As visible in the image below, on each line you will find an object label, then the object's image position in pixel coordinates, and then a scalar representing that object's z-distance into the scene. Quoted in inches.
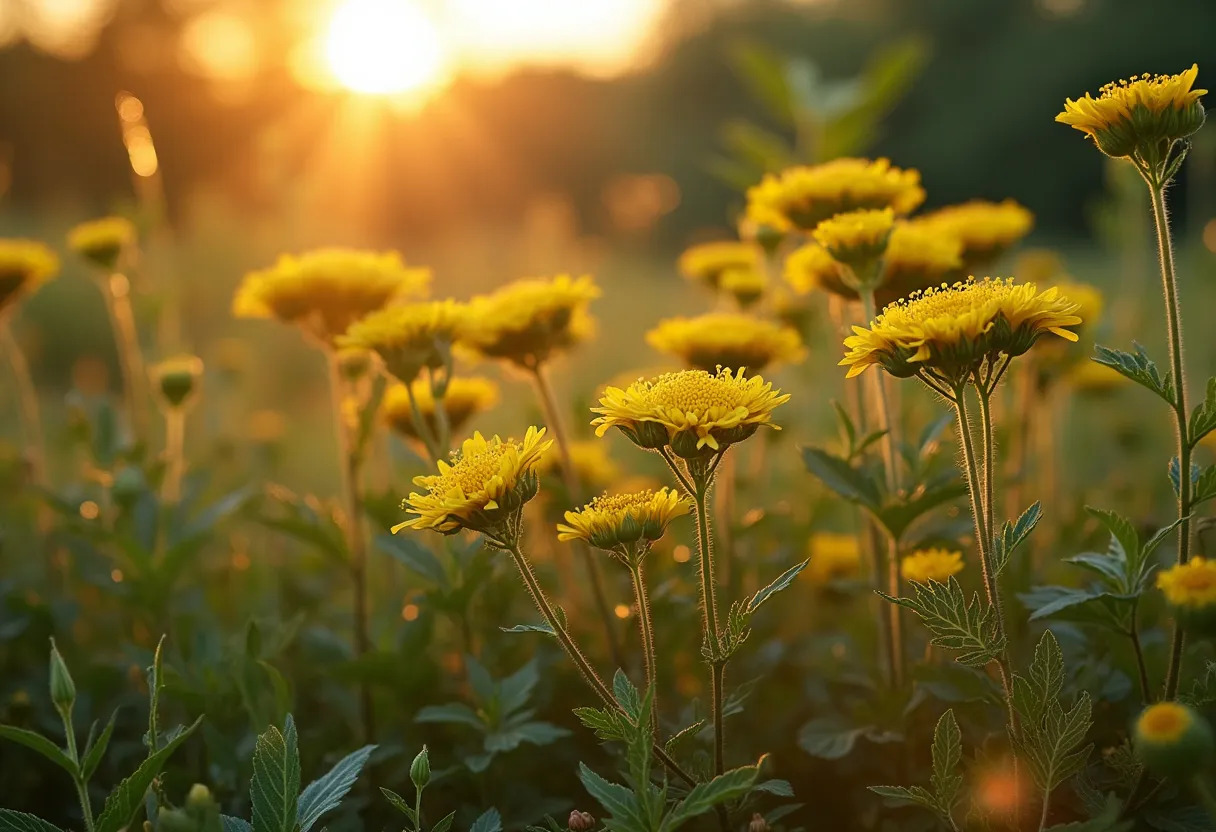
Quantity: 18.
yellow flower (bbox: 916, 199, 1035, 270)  26.6
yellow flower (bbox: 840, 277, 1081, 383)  21.2
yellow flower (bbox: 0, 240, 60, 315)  28.5
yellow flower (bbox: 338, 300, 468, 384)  24.6
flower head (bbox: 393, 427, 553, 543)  21.8
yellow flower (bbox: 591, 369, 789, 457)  21.6
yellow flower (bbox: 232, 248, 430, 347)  26.3
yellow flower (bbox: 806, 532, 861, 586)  28.8
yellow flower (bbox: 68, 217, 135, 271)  29.7
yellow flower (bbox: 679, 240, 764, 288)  29.3
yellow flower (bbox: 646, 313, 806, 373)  25.6
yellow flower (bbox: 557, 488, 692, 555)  21.9
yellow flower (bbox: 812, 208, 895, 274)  23.8
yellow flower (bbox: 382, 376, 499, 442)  27.2
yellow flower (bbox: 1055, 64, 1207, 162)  21.7
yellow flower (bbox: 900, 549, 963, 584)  25.0
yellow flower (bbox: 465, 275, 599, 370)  25.2
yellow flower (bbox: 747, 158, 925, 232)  25.2
